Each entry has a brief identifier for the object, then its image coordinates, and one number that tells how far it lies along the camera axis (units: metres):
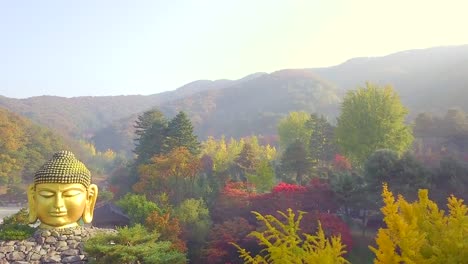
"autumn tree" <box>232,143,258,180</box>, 31.96
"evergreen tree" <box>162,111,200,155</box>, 30.64
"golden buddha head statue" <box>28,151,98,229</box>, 13.45
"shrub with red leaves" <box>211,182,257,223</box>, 20.72
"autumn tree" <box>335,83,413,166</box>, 27.36
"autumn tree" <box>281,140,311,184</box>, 28.86
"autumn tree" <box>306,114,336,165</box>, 36.59
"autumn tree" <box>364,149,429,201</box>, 19.70
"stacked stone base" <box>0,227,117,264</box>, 13.13
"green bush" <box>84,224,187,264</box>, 12.12
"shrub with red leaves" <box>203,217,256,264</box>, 16.61
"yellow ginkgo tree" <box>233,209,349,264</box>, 4.93
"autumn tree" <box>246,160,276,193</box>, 26.38
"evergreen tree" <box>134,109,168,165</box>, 31.91
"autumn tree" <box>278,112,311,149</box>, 43.25
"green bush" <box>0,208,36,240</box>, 14.05
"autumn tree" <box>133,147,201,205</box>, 24.56
